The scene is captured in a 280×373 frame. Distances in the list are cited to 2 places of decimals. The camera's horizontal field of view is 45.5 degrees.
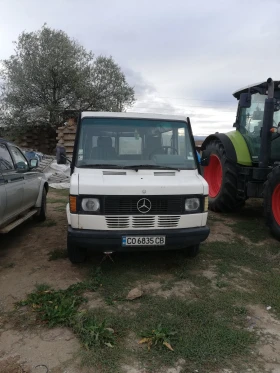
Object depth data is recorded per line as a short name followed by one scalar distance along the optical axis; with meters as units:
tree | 18.84
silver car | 4.76
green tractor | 5.51
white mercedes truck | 3.92
